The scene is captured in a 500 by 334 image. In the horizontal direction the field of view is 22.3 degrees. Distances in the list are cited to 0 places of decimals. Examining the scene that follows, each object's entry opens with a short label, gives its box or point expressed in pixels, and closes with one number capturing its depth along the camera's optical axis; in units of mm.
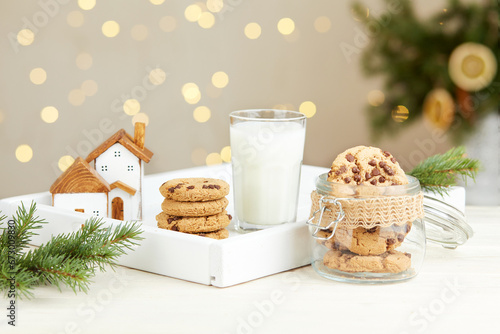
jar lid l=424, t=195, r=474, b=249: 1203
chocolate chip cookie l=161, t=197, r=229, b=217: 1185
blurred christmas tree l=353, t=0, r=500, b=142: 1663
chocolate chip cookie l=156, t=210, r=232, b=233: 1185
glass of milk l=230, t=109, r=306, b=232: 1238
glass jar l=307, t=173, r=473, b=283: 1128
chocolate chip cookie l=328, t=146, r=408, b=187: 1147
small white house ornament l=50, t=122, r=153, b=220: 1264
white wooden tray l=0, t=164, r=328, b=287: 1121
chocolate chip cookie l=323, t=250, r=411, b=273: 1131
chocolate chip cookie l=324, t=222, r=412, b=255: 1129
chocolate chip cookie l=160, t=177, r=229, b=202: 1184
